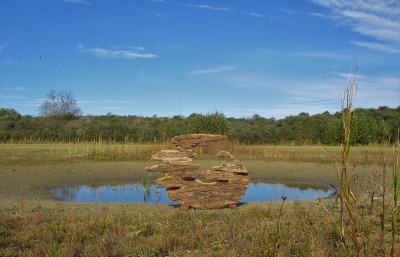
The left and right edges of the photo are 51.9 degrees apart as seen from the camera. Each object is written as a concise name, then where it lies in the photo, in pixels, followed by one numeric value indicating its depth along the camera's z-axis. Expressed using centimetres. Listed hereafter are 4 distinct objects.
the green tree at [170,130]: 4347
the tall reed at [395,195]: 407
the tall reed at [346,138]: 436
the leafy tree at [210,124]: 3700
